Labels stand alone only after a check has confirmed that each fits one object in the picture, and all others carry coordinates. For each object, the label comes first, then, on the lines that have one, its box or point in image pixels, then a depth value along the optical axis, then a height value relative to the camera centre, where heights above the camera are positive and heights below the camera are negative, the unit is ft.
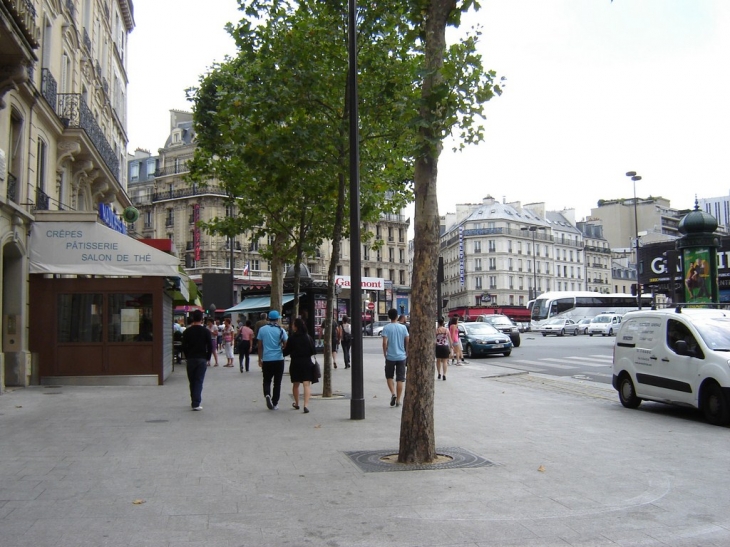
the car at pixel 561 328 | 189.26 -0.29
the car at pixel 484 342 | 94.32 -1.92
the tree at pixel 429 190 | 26.78 +5.15
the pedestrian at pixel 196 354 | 43.37 -1.56
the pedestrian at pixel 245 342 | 79.98 -1.60
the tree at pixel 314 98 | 48.01 +15.32
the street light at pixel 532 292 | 361.90 +17.01
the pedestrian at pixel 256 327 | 88.02 +0.06
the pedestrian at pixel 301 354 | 41.78 -1.52
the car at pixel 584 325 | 194.06 +0.48
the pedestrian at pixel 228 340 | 91.50 -1.57
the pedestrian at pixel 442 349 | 60.95 -1.81
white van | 37.45 -1.81
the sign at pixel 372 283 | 255.50 +15.49
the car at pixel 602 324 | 180.65 +0.70
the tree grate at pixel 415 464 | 25.99 -4.94
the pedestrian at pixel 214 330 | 92.88 -0.36
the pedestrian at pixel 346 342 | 80.18 -1.62
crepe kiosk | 58.29 +1.98
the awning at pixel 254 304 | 113.09 +3.78
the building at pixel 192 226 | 233.55 +35.57
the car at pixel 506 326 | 115.44 +0.15
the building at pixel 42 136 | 48.92 +16.53
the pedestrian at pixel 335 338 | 80.62 -1.21
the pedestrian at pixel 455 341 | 79.32 -1.54
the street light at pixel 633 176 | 164.25 +33.68
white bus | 228.02 +6.80
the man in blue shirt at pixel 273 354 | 43.32 -1.56
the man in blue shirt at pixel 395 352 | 44.37 -1.53
